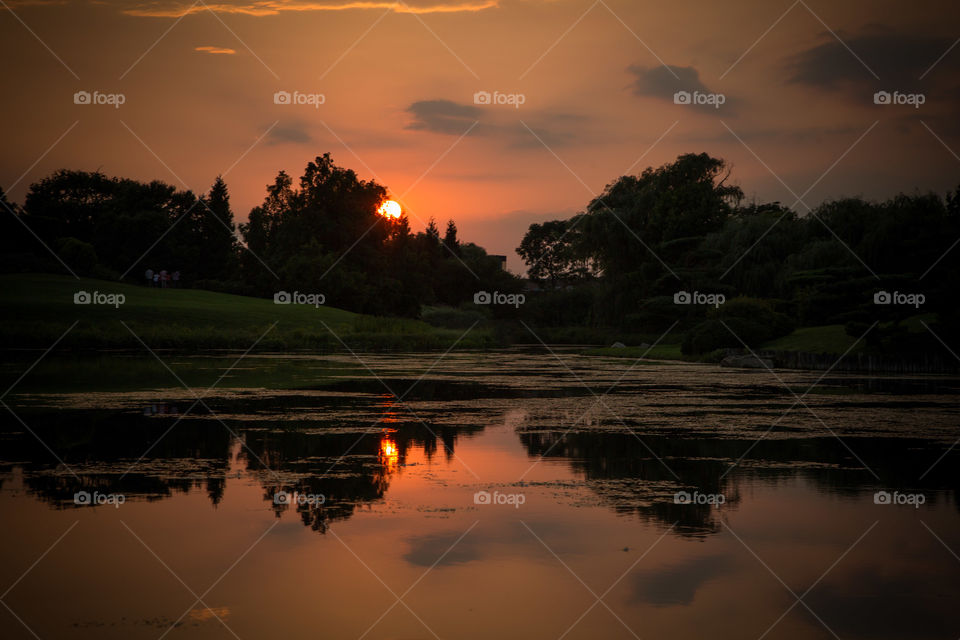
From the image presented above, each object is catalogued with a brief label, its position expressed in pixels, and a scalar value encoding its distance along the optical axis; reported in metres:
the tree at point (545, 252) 132.38
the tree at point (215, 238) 93.75
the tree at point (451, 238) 123.25
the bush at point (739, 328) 43.47
